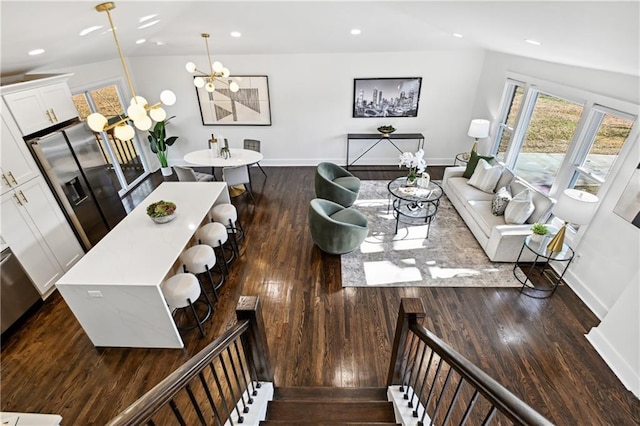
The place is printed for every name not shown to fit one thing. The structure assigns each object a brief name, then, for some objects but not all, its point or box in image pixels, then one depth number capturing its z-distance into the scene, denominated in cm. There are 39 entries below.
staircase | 217
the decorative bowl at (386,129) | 650
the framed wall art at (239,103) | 643
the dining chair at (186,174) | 499
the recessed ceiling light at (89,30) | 336
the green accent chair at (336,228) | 400
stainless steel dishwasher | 316
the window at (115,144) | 538
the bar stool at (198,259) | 338
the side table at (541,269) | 361
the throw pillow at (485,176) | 495
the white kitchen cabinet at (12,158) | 317
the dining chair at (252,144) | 638
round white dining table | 552
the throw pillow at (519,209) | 405
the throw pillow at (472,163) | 530
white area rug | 394
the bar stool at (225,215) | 425
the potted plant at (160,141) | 640
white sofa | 399
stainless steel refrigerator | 361
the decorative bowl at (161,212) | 334
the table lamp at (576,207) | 310
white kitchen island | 268
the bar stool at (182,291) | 297
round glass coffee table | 480
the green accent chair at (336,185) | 501
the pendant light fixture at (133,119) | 229
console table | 664
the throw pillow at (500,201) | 439
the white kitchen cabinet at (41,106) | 327
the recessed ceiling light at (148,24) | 414
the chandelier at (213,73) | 440
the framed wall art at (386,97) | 635
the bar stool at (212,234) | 377
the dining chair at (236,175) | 530
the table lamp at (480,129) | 570
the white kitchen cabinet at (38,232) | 327
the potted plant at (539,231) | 373
